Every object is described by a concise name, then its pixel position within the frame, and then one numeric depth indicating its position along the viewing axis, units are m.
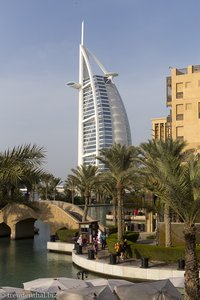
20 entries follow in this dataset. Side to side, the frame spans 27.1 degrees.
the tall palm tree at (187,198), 14.85
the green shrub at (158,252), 24.59
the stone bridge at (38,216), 42.41
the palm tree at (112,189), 34.44
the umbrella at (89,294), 13.85
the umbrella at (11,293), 14.96
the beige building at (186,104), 61.91
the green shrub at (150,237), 38.69
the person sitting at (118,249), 25.73
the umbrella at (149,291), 13.94
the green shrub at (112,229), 39.41
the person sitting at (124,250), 26.09
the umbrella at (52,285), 16.66
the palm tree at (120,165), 30.70
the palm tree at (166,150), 28.06
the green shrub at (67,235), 36.78
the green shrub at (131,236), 32.50
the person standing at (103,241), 31.20
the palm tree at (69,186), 96.63
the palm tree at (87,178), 46.51
